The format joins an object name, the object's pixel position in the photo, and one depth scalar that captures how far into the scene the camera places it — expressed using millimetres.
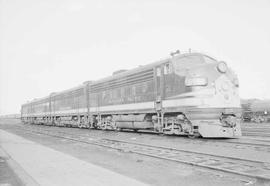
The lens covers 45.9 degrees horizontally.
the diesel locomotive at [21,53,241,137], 13125
